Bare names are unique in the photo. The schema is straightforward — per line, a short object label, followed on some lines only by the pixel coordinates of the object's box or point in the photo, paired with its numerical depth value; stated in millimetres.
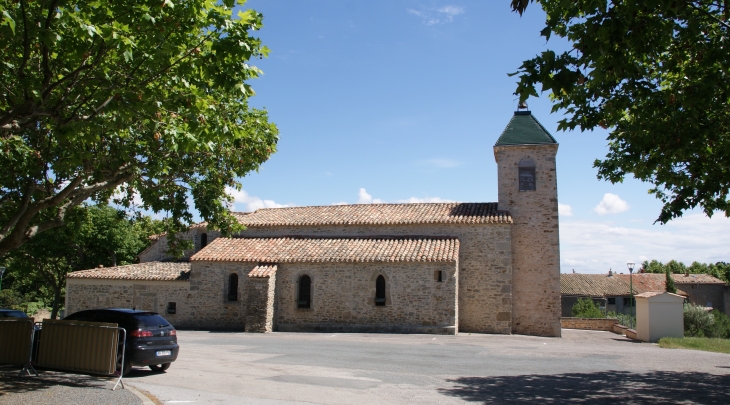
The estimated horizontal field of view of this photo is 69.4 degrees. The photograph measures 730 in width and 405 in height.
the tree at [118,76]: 6824
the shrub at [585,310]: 34344
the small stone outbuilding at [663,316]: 21297
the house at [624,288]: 47950
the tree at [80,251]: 29688
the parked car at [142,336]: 10992
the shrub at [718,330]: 23695
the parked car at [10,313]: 15902
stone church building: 23609
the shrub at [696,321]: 23734
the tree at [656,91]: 5719
